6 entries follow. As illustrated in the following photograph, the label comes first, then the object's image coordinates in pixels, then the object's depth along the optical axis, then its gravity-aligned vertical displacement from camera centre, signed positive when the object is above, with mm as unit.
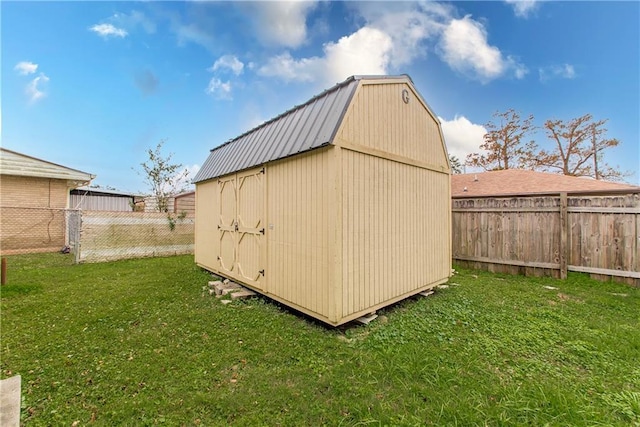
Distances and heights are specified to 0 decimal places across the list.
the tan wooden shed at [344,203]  3105 +214
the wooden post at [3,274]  4567 -1014
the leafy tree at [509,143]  16047 +4872
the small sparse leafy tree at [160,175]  13149 +2368
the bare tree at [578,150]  14766 +4046
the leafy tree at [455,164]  23922 +5022
